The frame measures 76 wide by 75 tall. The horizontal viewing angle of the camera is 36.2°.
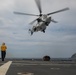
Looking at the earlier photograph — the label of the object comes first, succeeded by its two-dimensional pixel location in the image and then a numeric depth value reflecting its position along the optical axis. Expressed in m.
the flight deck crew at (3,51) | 15.51
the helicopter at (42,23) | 24.93
